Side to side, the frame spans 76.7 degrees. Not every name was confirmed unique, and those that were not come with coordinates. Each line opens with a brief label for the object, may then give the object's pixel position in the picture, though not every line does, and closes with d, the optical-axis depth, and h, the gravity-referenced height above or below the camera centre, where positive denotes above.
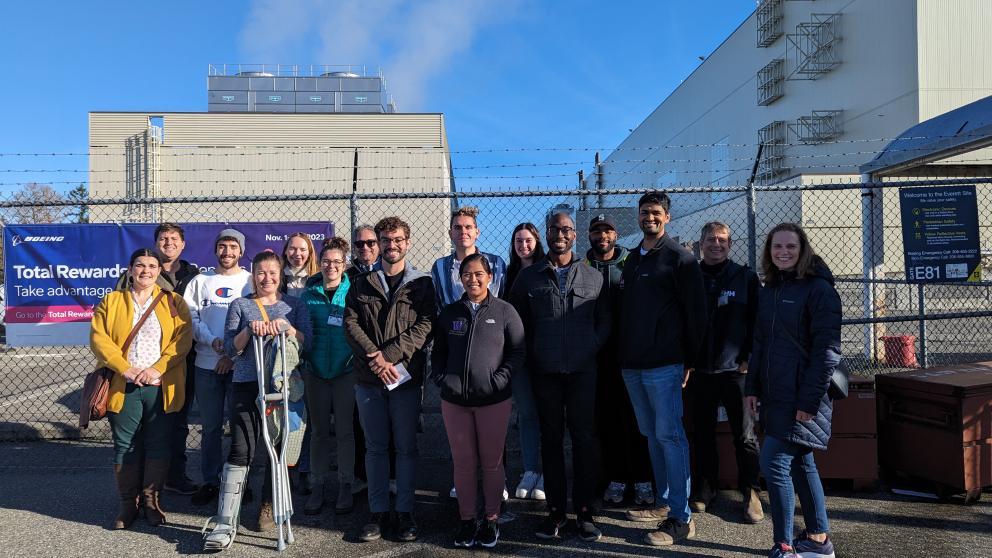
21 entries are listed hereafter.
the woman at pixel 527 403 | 4.55 -0.83
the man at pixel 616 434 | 4.49 -1.08
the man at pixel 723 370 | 4.27 -0.55
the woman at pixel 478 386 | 3.79 -0.57
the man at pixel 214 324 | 4.55 -0.23
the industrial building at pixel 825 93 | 18.31 +7.49
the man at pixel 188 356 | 4.80 -0.48
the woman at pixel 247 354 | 3.88 -0.40
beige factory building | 20.78 +5.32
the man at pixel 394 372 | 3.96 -0.51
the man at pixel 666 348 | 3.90 -0.36
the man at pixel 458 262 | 4.50 +0.21
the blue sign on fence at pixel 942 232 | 6.43 +0.58
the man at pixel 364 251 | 4.44 +0.29
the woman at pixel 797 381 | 3.38 -0.51
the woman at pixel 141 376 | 4.16 -0.56
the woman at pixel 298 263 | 4.88 +0.23
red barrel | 9.92 -1.00
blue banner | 6.05 +0.22
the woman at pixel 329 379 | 4.39 -0.61
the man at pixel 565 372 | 3.90 -0.51
